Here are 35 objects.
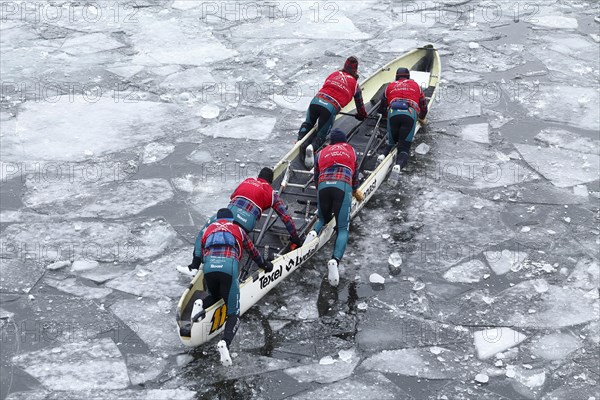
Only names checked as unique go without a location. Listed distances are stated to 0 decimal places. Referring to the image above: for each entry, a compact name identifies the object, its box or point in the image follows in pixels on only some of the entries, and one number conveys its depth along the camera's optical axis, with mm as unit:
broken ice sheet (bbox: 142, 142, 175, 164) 22847
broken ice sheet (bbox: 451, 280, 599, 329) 16672
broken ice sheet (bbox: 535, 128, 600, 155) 23516
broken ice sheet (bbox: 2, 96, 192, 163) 23156
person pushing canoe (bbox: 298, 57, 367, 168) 21766
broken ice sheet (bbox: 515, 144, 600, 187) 21969
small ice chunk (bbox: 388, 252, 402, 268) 18453
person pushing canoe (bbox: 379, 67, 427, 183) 21406
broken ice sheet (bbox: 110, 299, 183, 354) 16016
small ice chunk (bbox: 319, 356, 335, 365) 15584
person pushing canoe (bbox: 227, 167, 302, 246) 16891
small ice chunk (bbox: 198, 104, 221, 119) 25172
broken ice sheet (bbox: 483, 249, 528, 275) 18344
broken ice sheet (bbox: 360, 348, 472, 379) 15359
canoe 15836
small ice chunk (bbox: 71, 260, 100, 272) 18234
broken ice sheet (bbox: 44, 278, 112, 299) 17391
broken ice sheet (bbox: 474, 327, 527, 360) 15883
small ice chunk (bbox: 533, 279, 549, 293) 17594
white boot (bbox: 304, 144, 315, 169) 20578
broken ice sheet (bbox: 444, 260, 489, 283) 18000
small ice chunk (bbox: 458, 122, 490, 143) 23937
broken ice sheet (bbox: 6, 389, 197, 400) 14664
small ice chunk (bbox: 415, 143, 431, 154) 23219
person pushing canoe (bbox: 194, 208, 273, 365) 15258
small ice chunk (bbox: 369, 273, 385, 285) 17875
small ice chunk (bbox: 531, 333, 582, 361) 15812
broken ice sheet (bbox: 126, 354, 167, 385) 15156
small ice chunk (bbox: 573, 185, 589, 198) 21234
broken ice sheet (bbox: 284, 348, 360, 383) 15227
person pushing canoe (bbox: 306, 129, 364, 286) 17984
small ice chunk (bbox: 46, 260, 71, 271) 18172
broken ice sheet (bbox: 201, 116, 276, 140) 24078
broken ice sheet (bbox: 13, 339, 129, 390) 14992
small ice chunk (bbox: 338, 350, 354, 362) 15695
